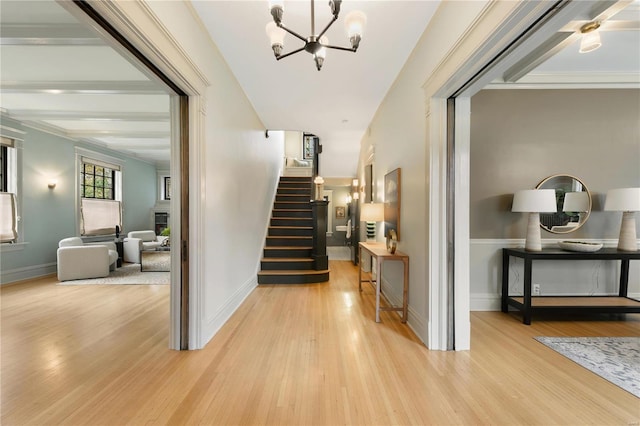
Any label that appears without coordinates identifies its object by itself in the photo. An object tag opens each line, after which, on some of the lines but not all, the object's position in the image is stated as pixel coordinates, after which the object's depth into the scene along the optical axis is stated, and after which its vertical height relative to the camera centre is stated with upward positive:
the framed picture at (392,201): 3.29 +0.13
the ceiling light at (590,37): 2.31 +1.62
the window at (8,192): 4.71 +0.32
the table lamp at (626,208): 2.93 +0.04
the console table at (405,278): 2.95 -0.76
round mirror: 3.39 +0.12
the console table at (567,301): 2.95 -1.06
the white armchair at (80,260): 4.83 -0.97
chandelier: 1.65 +1.27
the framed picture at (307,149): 11.27 +2.69
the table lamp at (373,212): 3.97 -0.02
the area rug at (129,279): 4.75 -1.33
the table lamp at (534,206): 3.02 +0.06
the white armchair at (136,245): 6.41 -0.93
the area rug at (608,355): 1.97 -1.26
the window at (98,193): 6.38 +0.44
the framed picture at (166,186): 9.39 +0.86
